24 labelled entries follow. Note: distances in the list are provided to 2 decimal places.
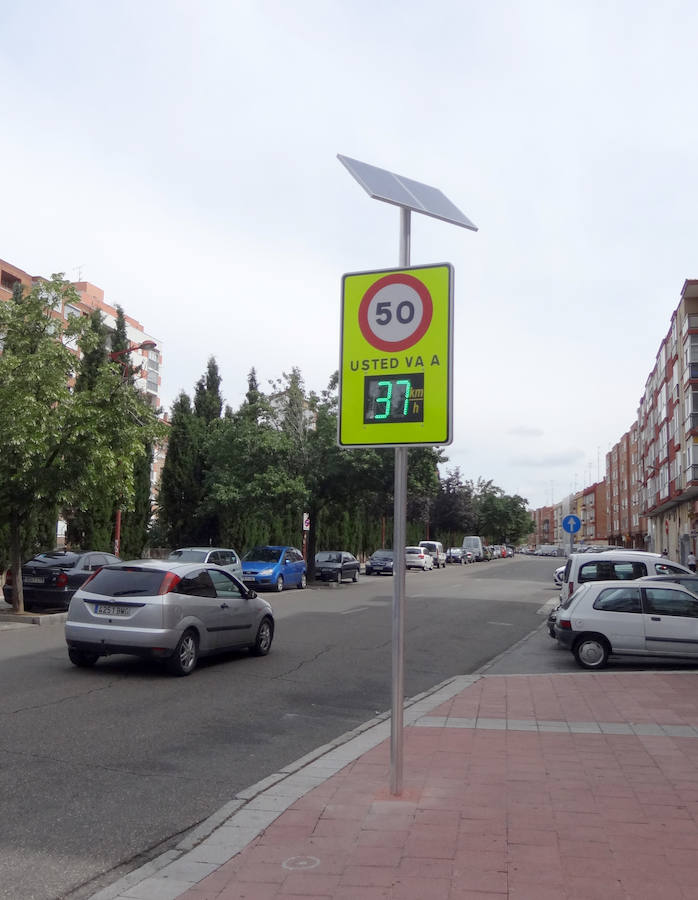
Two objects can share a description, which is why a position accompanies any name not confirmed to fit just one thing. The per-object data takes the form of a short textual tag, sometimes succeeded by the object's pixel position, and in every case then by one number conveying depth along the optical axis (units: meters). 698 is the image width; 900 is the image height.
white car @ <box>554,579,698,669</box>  12.82
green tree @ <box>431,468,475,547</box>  77.12
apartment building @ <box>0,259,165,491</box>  60.97
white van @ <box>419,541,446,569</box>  57.41
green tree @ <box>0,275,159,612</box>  17.98
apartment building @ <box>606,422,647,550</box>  97.38
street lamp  25.44
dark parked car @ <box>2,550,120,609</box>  19.69
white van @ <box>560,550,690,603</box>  17.05
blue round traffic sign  23.28
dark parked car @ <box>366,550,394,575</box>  45.28
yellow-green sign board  5.61
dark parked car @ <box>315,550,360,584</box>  35.28
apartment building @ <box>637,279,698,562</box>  44.44
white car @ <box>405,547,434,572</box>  50.31
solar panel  5.98
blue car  29.19
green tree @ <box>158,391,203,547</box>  43.97
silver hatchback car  10.88
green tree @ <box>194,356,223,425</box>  49.31
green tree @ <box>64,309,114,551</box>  34.06
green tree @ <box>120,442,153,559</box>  37.25
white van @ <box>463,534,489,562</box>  76.12
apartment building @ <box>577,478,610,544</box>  137.38
